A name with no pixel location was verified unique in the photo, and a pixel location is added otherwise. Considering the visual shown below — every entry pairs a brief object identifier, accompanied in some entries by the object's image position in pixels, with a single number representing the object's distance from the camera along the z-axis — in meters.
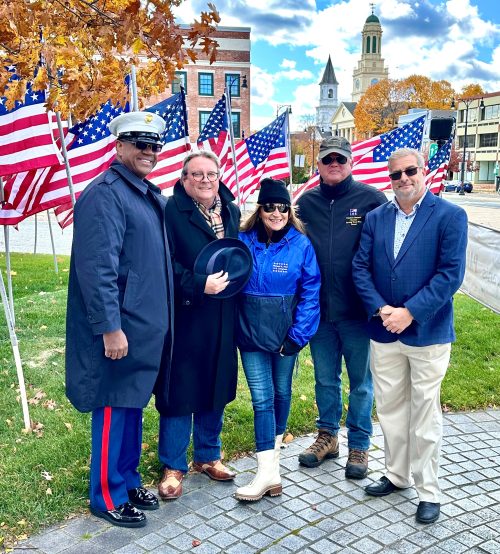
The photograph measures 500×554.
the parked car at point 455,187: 62.69
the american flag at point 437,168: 11.24
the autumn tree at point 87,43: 4.80
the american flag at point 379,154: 10.34
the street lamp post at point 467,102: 56.19
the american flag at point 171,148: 7.86
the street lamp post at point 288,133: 12.57
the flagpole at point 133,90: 5.83
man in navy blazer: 3.91
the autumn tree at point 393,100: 73.69
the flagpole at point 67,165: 5.96
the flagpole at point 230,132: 10.95
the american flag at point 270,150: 12.53
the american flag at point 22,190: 6.28
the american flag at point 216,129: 10.97
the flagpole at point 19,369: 5.21
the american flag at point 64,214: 8.98
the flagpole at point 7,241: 5.67
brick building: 49.84
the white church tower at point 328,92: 157.88
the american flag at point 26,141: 5.13
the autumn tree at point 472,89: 99.00
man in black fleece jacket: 4.52
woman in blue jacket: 4.18
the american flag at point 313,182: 9.70
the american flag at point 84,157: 6.61
